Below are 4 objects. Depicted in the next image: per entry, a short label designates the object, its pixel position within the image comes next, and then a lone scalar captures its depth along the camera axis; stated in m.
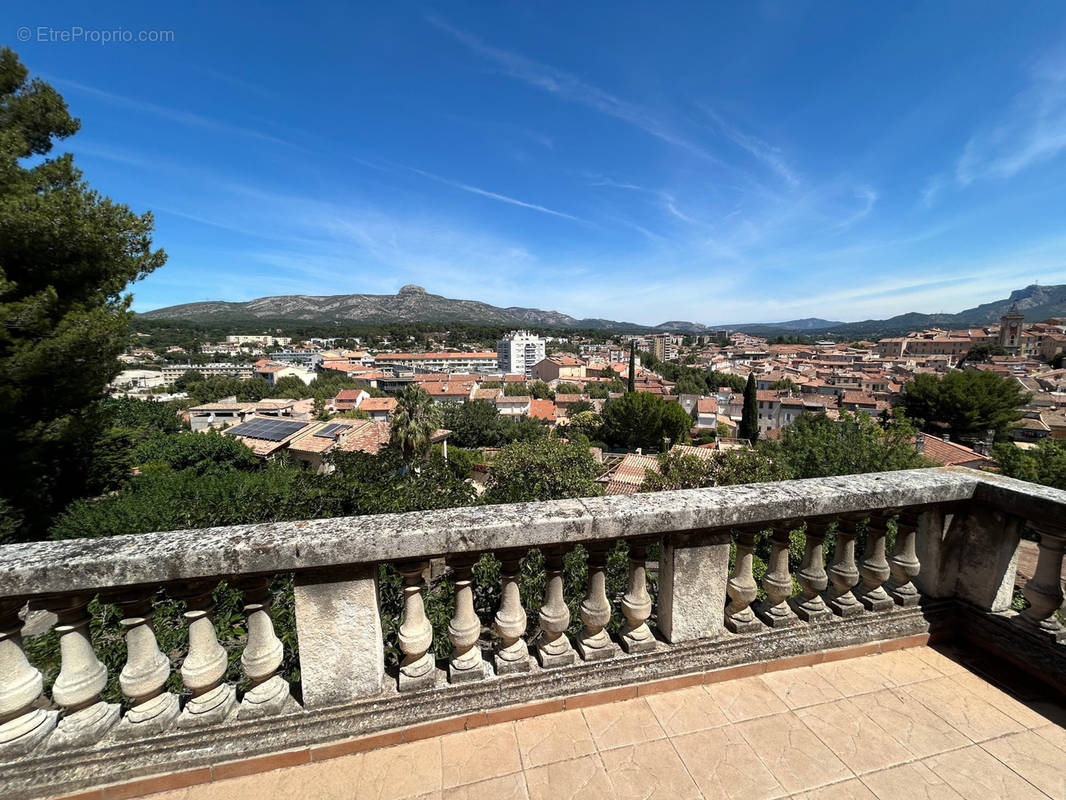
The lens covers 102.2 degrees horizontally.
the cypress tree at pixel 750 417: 44.41
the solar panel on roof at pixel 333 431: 25.15
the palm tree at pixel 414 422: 21.14
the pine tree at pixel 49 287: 7.70
